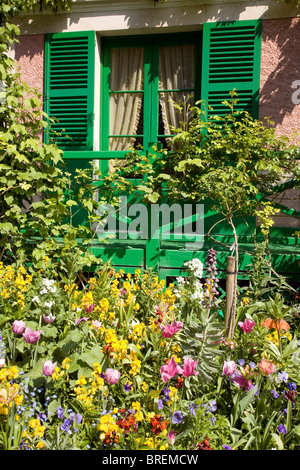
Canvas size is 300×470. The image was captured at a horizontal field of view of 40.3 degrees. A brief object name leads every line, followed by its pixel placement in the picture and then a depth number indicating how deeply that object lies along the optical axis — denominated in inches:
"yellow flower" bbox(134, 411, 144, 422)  64.1
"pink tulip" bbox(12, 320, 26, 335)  84.4
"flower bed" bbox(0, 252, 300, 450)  68.9
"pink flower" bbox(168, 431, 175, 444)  66.8
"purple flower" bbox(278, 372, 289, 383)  77.2
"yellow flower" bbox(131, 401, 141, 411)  65.9
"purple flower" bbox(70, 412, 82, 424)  70.4
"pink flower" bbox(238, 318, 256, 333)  88.9
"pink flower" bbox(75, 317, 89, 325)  94.0
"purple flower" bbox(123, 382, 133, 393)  78.7
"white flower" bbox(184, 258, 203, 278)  107.8
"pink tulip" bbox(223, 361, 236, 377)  76.3
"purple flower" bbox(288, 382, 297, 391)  77.2
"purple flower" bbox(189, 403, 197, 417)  71.7
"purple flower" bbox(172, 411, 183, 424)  69.4
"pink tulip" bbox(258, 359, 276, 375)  74.8
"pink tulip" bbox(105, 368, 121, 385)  71.2
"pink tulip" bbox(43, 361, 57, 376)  73.3
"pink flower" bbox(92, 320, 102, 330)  89.3
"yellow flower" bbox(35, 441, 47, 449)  62.5
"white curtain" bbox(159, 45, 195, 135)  201.9
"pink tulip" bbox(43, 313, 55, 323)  91.6
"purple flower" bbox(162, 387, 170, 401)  73.9
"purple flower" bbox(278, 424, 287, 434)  69.2
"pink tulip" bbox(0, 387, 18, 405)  65.5
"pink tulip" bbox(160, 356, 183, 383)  71.9
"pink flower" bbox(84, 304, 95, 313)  98.1
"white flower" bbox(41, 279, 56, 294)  99.3
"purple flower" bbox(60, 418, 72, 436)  68.7
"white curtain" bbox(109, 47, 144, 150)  206.7
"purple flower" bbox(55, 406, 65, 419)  71.7
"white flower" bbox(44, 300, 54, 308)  94.2
